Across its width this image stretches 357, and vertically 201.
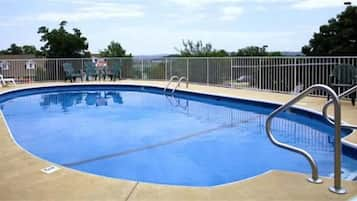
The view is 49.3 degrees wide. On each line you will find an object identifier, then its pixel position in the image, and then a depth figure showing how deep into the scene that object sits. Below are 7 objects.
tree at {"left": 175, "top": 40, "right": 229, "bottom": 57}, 23.12
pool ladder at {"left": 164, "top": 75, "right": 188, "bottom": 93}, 12.19
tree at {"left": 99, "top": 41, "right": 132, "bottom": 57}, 21.34
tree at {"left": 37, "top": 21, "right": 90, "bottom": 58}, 18.03
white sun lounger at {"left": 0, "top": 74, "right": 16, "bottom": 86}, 13.13
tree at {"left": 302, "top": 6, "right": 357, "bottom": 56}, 14.92
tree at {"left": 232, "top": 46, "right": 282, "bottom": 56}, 18.16
